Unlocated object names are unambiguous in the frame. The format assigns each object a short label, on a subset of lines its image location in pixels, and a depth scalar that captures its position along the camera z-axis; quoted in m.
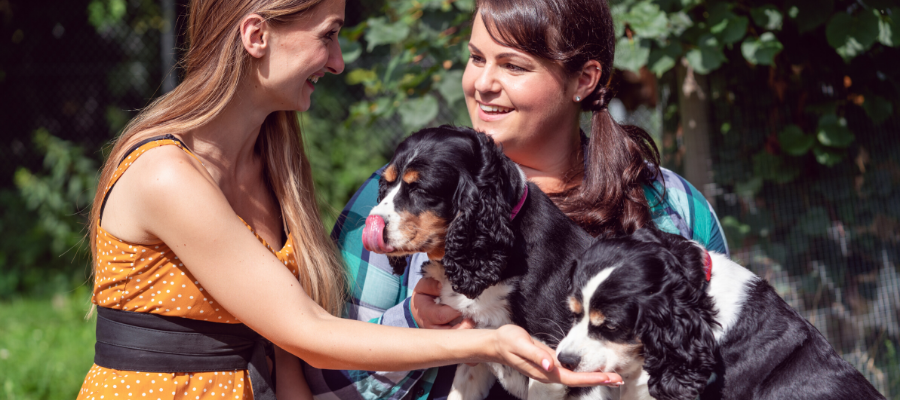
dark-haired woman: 2.63
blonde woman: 2.12
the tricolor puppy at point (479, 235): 2.37
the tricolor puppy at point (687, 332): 2.17
